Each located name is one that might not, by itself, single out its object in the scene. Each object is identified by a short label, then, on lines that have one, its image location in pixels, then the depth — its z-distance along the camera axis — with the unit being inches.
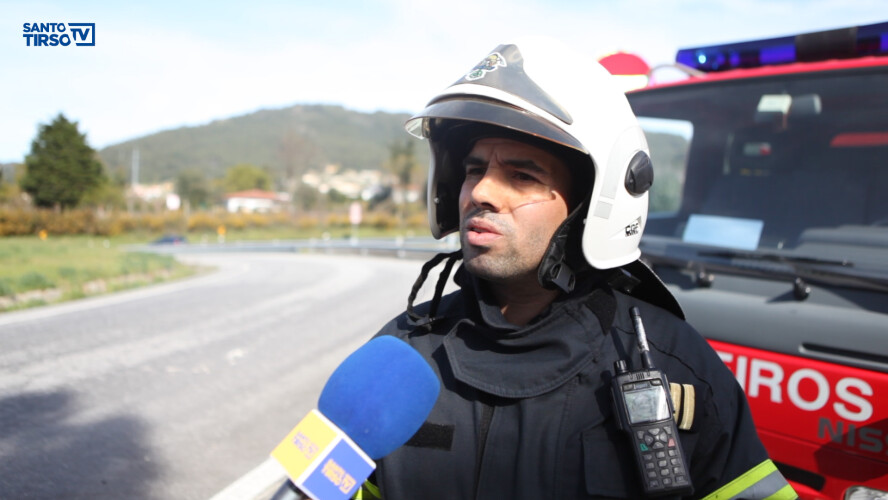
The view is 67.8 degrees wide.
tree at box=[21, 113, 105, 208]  1037.2
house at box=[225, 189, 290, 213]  4436.5
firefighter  59.3
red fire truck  85.8
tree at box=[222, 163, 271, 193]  4916.3
